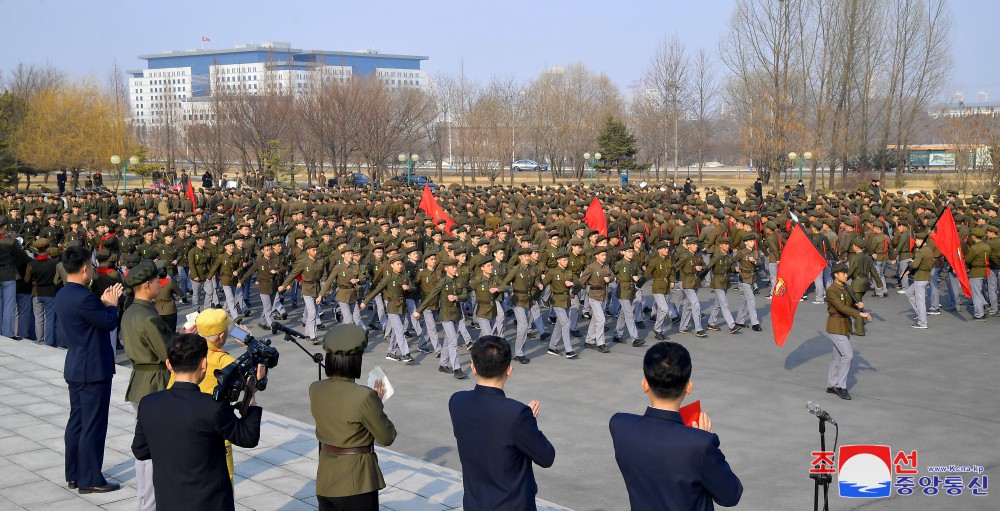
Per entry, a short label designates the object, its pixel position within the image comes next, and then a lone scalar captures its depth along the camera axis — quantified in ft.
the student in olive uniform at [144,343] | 23.86
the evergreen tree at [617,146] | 201.98
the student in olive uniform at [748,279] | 56.78
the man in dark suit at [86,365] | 25.25
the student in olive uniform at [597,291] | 51.60
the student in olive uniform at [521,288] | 49.49
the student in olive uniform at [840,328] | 41.24
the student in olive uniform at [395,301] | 49.47
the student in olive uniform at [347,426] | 18.26
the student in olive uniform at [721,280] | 56.13
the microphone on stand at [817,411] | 20.21
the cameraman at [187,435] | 17.13
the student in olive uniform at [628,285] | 52.95
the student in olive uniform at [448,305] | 46.83
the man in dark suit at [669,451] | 14.24
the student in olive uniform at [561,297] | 50.08
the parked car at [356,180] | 160.31
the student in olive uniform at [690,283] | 55.57
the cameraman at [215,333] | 21.31
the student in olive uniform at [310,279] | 54.08
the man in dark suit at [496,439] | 16.58
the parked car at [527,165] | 278.05
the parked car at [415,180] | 162.48
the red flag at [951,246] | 56.90
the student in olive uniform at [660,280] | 54.75
